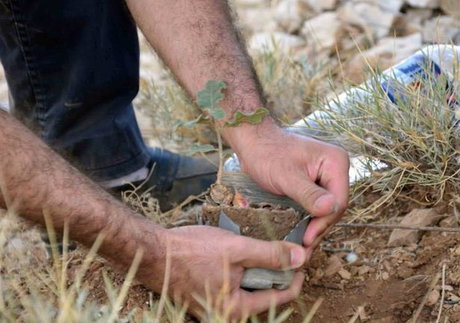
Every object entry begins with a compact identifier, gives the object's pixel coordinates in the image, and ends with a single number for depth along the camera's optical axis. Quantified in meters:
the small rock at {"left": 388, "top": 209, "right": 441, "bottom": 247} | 3.16
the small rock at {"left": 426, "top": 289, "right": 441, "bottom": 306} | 2.80
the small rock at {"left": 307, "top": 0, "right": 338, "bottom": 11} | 6.01
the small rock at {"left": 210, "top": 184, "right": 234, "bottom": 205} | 2.69
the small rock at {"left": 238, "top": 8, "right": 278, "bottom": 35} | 6.14
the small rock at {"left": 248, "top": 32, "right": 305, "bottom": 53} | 5.58
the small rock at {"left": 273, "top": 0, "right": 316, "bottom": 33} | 6.00
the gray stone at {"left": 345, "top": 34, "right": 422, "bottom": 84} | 4.85
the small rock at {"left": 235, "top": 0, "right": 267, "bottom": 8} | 6.64
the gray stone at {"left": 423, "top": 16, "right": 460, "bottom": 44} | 5.01
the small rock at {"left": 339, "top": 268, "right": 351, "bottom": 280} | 3.08
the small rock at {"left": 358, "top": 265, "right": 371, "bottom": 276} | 3.09
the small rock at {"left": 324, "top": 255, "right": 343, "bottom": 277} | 3.11
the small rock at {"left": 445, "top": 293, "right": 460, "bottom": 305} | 2.78
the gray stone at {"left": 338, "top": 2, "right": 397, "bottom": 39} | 5.53
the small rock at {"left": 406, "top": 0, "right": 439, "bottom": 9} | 5.66
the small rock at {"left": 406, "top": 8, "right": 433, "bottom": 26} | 5.68
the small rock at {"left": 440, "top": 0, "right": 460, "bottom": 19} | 4.93
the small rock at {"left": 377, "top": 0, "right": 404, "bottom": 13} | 5.69
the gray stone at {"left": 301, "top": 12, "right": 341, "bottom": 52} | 5.46
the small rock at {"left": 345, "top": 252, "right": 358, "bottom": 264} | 3.17
